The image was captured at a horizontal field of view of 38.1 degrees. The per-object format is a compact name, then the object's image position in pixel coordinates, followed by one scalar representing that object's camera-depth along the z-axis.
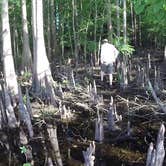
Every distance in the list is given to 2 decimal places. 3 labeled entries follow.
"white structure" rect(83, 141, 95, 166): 2.43
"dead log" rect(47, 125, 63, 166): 3.17
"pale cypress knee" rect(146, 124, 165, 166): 2.53
